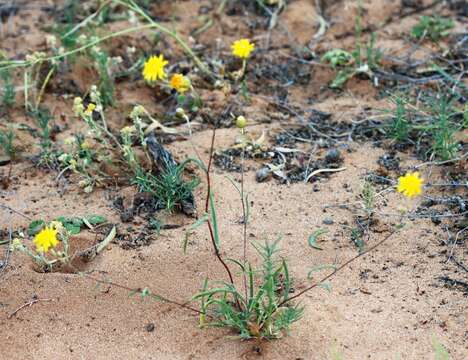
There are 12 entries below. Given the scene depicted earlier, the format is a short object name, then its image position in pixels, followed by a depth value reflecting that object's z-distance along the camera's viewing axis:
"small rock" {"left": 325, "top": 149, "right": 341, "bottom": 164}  3.58
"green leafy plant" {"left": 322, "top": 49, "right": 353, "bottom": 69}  4.24
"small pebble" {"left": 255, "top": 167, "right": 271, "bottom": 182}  3.46
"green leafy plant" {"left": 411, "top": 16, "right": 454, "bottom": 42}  4.45
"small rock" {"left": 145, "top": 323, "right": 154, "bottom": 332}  2.68
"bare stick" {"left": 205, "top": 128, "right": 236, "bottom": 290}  2.66
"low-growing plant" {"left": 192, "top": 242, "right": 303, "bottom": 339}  2.53
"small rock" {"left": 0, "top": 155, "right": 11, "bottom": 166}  3.71
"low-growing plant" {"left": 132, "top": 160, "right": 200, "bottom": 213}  3.24
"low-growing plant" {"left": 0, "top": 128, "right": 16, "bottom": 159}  3.70
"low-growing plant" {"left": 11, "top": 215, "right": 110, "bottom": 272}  2.61
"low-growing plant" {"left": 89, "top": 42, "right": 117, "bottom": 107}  4.03
